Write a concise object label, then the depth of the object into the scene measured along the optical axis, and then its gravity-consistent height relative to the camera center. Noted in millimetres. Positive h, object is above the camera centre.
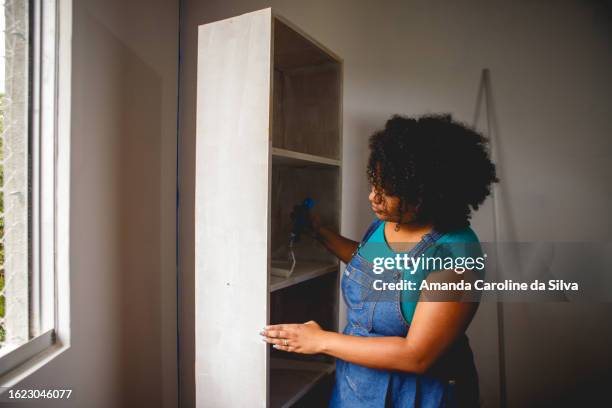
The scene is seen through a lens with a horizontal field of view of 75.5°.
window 1140 +39
